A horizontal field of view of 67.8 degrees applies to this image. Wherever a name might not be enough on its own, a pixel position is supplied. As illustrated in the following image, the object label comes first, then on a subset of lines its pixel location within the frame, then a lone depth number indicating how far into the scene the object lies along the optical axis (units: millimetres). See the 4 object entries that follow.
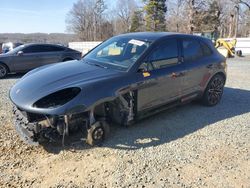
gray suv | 7071
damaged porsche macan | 2537
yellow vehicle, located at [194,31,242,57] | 12967
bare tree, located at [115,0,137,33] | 50111
